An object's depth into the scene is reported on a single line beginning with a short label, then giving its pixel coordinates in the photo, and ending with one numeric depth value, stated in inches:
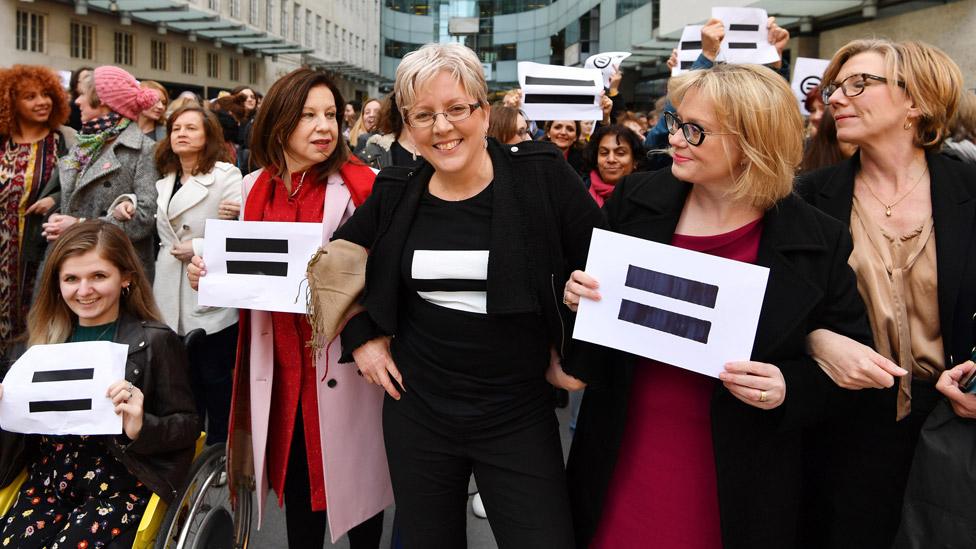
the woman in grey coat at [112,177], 154.9
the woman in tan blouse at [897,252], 81.4
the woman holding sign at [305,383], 101.9
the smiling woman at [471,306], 79.0
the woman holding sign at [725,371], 71.2
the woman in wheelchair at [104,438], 96.9
